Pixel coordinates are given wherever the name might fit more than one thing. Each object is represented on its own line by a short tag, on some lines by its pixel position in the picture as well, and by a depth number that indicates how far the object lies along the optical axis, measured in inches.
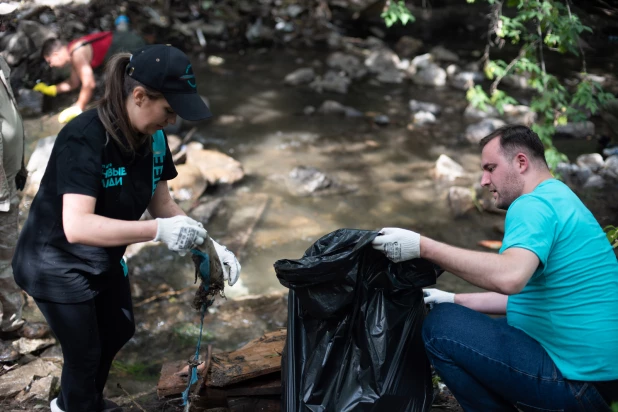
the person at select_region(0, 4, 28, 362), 118.0
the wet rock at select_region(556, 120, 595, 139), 277.9
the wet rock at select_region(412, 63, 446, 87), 354.3
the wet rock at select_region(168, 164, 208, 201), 209.8
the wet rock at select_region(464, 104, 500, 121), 299.9
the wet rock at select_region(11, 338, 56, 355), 130.0
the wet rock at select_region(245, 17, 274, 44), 423.2
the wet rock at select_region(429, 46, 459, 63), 397.1
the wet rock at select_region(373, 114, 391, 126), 290.7
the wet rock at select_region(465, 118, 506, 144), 273.6
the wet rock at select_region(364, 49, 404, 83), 362.4
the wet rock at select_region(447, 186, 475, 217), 213.4
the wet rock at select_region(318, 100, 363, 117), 302.4
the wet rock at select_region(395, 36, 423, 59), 416.8
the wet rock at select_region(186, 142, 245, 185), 224.3
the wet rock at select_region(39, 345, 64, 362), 131.4
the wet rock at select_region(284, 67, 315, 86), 350.6
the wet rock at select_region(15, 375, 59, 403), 110.1
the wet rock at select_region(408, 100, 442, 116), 306.5
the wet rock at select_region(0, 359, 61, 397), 112.9
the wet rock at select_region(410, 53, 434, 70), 369.7
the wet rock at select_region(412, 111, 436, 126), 294.7
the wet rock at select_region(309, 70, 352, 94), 339.6
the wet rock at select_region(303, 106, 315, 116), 302.8
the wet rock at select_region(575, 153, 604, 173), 236.4
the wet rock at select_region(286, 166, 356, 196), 224.4
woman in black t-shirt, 75.5
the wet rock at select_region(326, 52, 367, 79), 369.7
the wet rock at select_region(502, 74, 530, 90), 339.9
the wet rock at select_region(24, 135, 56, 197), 200.1
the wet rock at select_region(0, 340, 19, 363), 123.9
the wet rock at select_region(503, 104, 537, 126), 294.7
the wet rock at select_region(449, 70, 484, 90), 347.6
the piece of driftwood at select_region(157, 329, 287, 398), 97.0
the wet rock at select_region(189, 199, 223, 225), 199.9
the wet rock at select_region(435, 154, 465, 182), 236.7
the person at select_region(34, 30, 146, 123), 218.2
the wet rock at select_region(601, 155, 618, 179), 230.9
